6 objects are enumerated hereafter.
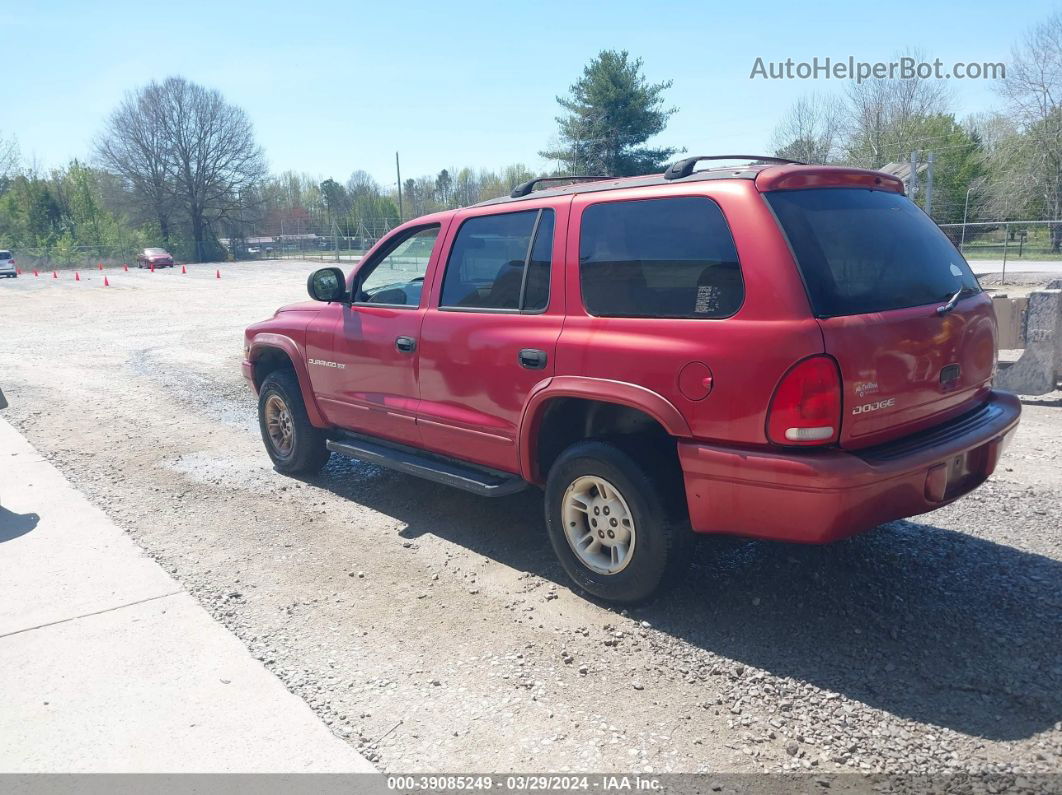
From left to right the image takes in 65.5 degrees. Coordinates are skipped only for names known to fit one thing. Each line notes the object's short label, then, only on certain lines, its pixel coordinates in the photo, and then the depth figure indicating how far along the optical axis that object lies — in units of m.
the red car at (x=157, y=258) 54.30
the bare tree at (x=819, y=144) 47.84
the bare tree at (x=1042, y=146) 38.38
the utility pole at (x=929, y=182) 28.45
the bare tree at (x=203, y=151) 69.19
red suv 3.22
